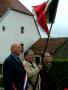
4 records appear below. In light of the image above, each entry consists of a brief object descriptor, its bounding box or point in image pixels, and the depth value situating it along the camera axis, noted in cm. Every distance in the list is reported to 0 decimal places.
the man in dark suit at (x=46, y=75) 513
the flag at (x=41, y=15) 566
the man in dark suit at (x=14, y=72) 441
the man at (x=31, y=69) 482
